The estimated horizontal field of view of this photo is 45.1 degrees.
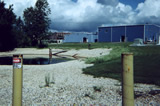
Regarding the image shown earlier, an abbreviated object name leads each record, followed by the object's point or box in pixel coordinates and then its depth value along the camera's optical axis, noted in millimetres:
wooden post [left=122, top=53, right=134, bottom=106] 2619
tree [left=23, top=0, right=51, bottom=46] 48997
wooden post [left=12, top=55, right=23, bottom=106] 3089
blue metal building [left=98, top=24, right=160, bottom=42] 57531
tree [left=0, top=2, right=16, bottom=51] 36531
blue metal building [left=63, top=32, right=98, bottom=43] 76875
